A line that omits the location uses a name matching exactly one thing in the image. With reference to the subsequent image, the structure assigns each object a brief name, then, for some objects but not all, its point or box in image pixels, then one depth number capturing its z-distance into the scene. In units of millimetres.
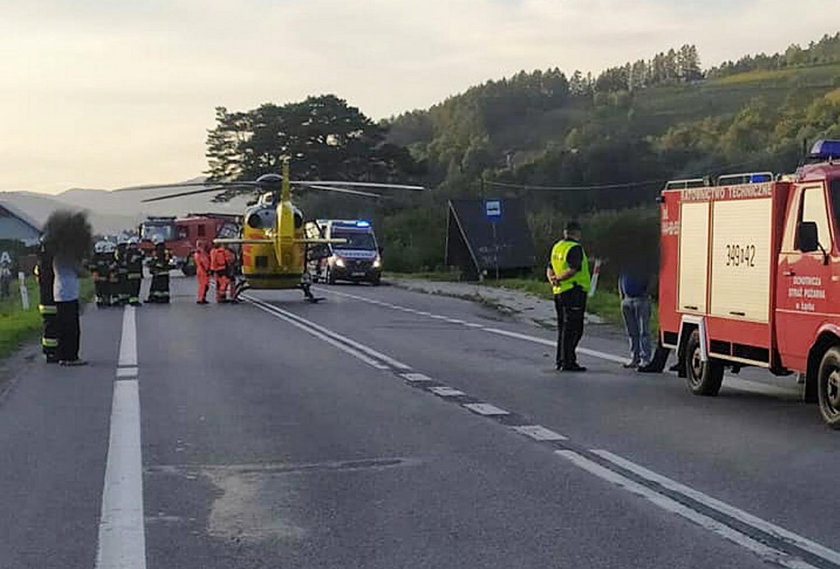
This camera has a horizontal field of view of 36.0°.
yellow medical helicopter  36062
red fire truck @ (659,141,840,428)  11727
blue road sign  39125
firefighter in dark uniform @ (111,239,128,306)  34719
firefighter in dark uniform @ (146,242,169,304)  35844
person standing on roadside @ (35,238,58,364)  18594
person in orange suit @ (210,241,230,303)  35375
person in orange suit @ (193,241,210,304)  35562
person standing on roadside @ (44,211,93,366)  18422
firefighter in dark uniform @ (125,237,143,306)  34750
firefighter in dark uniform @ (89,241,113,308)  34281
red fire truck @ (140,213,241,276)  63969
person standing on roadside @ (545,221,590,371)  17172
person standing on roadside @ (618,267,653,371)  17062
